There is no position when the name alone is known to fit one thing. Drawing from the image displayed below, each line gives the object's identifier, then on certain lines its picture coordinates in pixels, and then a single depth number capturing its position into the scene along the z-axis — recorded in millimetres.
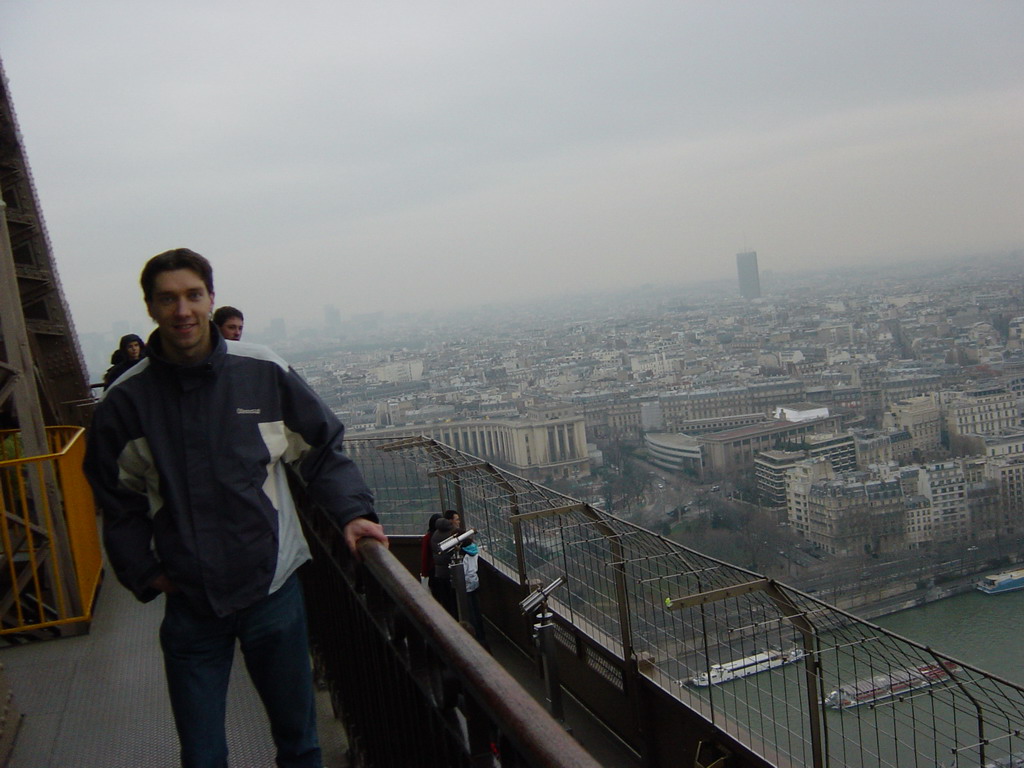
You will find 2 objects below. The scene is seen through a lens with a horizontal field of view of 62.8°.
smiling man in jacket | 1719
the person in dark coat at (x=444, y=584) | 5484
